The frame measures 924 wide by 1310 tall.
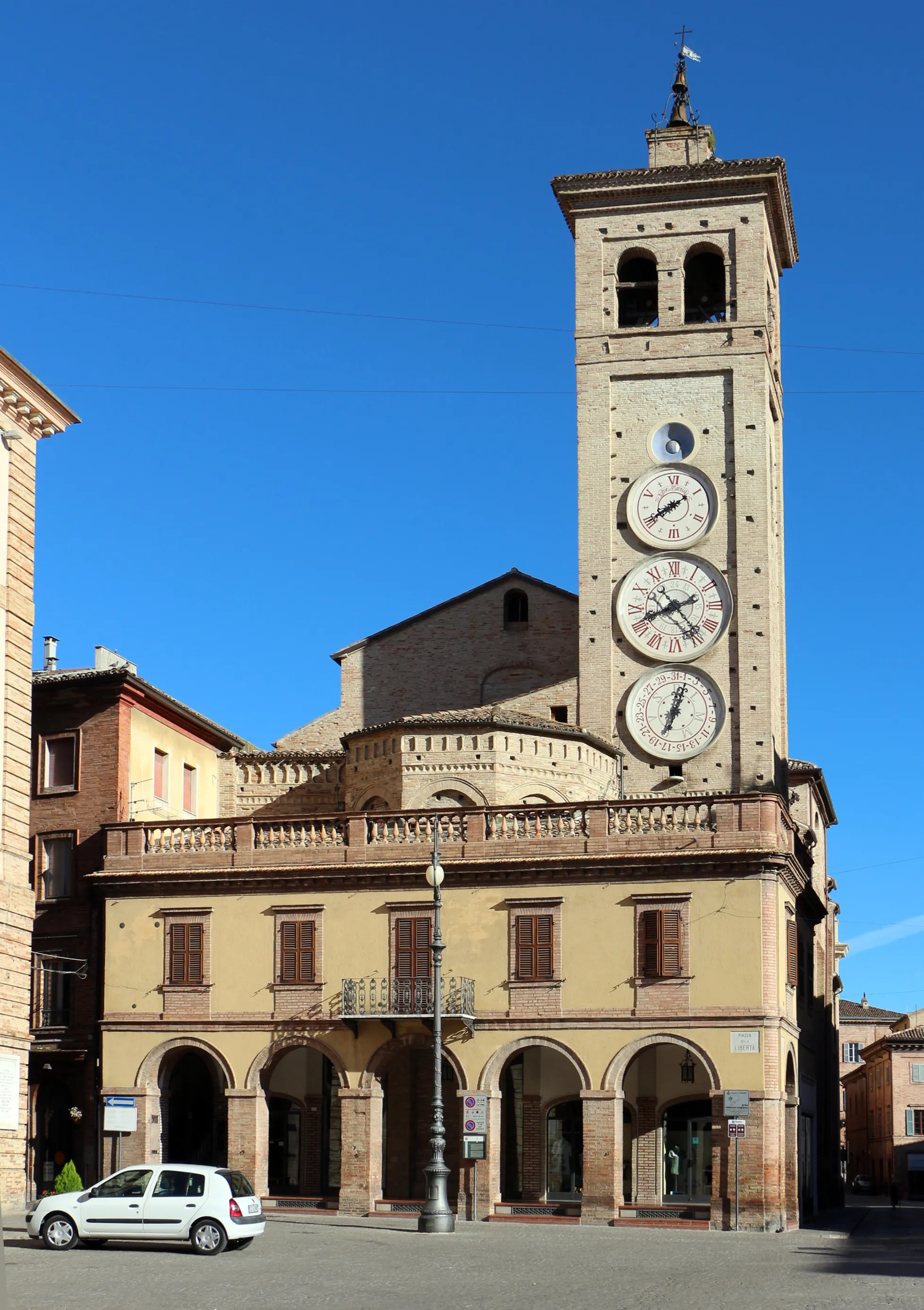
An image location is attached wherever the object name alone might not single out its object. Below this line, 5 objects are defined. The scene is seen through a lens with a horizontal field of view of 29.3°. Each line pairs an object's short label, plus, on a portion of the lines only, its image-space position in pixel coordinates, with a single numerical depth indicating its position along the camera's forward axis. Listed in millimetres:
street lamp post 31016
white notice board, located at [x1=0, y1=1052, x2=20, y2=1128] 31531
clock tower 46875
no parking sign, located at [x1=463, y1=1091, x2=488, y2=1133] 36812
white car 25797
